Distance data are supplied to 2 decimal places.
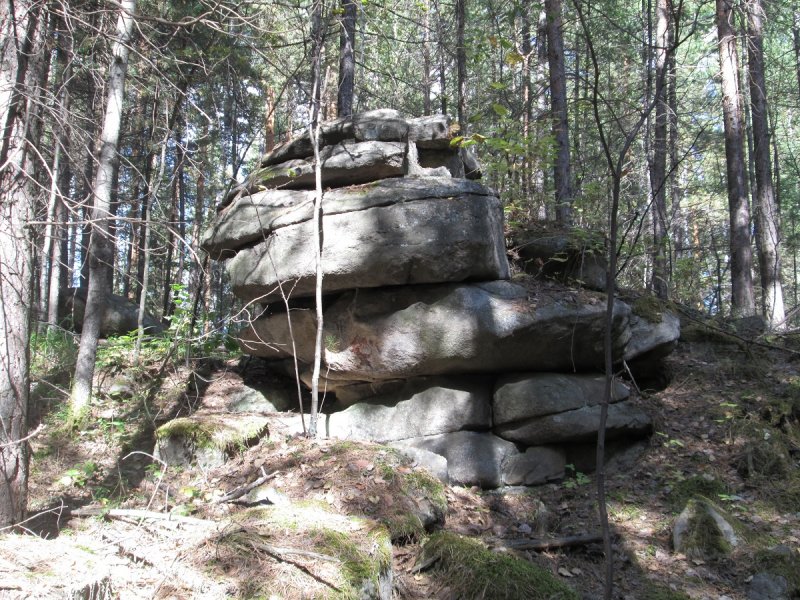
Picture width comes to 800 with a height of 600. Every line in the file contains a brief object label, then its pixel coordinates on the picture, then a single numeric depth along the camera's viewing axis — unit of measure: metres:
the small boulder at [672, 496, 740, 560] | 4.65
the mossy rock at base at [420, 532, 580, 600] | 3.80
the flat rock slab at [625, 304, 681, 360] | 7.29
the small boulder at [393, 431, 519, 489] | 6.29
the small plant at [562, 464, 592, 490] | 6.21
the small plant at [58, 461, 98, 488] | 6.50
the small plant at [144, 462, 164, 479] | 6.43
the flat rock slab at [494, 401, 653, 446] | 6.42
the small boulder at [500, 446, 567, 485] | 6.34
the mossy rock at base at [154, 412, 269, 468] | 6.23
